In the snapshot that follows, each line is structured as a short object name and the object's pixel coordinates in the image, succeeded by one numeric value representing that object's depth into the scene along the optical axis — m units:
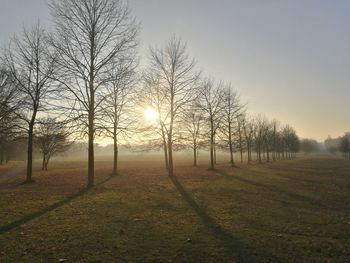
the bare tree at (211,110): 36.56
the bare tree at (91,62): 18.70
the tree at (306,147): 147.50
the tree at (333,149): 152.75
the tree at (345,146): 96.54
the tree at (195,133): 37.64
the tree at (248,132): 53.12
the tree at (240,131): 47.63
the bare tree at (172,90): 27.48
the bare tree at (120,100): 19.61
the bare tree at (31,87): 21.52
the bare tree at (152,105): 28.34
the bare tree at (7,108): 23.61
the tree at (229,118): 41.53
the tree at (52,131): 19.11
